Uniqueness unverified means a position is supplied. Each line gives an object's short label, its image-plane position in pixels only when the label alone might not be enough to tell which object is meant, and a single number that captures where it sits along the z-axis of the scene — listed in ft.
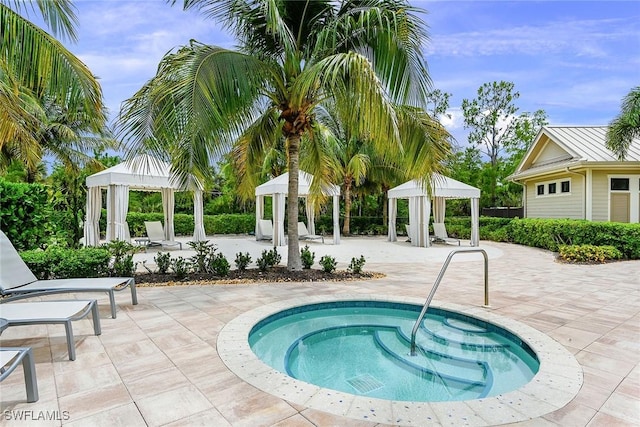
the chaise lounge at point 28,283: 15.46
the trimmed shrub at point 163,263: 27.20
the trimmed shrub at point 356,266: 28.88
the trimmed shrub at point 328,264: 28.63
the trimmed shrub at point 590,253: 36.73
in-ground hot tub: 9.52
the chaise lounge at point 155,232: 48.60
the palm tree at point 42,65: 16.53
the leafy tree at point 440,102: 97.86
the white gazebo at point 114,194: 39.37
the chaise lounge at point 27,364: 9.14
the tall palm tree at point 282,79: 19.10
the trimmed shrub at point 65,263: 22.48
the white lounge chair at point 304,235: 58.59
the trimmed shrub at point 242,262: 28.83
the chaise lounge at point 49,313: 11.50
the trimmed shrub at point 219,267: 26.81
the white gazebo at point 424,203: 52.06
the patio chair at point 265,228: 58.13
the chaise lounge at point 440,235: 56.44
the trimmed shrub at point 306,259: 30.09
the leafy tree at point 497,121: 91.25
